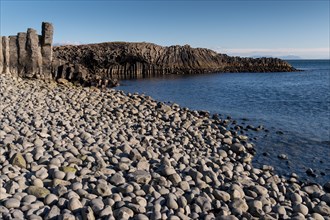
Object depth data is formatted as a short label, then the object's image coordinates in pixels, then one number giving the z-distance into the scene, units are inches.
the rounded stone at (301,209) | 269.2
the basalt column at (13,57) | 895.1
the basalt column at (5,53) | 879.7
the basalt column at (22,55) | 904.0
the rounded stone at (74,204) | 217.9
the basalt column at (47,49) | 916.6
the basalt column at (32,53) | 904.9
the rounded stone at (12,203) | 215.1
